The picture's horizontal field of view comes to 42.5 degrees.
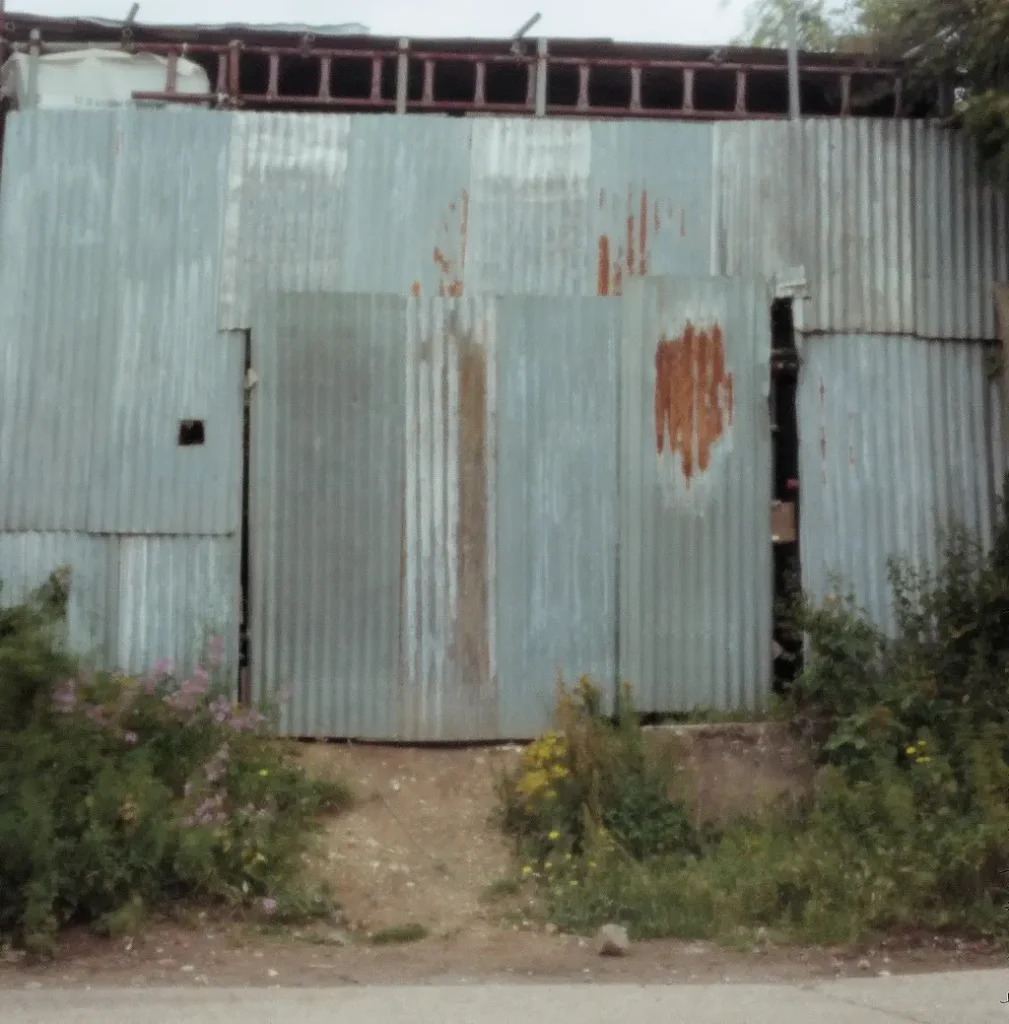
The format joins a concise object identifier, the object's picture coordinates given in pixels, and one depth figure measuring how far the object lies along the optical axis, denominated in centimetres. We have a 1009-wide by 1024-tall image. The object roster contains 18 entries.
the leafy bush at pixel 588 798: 849
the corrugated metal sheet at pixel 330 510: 962
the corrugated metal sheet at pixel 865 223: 1015
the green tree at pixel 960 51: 942
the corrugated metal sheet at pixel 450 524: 964
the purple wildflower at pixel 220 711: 892
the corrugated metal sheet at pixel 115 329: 976
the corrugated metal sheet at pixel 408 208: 1001
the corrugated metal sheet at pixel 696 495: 973
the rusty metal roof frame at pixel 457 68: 1065
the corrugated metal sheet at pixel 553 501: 969
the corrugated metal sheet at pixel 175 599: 959
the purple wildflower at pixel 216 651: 937
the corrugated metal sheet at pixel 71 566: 965
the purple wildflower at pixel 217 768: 831
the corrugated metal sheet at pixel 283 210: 995
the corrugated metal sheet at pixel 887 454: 991
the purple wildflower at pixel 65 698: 833
